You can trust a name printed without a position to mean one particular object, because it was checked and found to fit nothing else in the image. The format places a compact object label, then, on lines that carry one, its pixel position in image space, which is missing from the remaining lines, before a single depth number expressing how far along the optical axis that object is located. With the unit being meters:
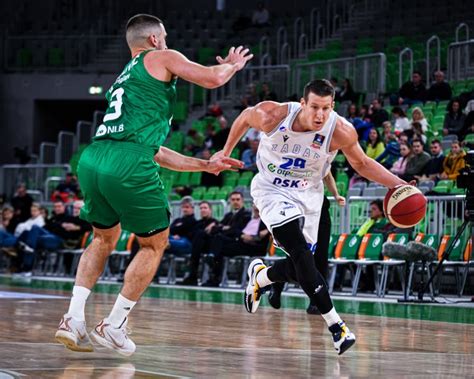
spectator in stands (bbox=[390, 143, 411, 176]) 15.34
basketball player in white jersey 7.15
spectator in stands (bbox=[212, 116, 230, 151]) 20.78
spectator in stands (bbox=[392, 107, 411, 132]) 17.30
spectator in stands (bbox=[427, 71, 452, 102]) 18.38
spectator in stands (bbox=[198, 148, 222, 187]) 20.27
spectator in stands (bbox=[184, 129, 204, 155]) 21.72
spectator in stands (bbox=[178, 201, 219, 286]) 16.20
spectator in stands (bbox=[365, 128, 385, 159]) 16.56
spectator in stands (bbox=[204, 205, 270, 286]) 15.40
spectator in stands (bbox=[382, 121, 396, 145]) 16.52
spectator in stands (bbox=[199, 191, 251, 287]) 15.78
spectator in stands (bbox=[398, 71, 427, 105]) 18.94
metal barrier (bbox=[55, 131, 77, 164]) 27.55
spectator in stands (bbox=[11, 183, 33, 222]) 21.06
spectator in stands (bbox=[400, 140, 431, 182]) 15.16
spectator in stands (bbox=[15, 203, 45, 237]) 20.08
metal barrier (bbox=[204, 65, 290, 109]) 23.89
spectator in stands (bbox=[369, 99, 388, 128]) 18.14
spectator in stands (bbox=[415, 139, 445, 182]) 14.98
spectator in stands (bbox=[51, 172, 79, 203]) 21.12
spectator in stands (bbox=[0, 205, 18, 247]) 20.84
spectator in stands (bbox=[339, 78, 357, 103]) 20.48
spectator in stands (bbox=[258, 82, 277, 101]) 21.72
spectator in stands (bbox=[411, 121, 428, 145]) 15.95
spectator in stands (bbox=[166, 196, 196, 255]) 16.72
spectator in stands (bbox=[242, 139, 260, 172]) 18.72
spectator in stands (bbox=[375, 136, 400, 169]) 16.05
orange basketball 7.73
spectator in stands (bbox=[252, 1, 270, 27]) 28.97
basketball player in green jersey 6.20
